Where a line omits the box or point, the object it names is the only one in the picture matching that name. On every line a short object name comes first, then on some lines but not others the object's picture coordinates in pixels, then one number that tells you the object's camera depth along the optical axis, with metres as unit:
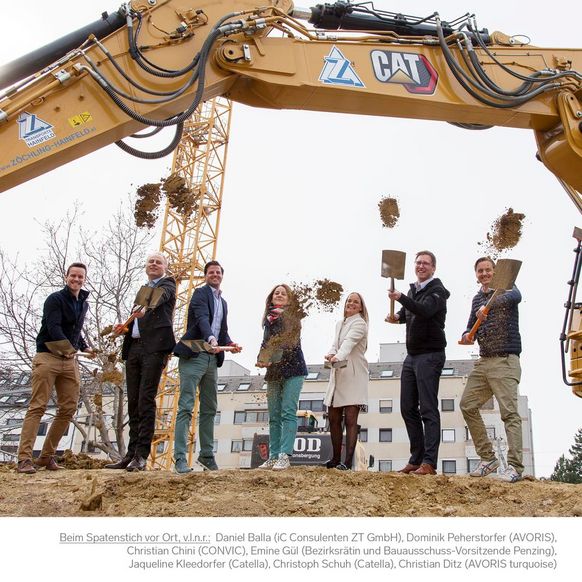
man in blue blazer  6.70
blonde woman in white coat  6.74
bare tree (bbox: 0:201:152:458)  13.41
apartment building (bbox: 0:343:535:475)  40.91
